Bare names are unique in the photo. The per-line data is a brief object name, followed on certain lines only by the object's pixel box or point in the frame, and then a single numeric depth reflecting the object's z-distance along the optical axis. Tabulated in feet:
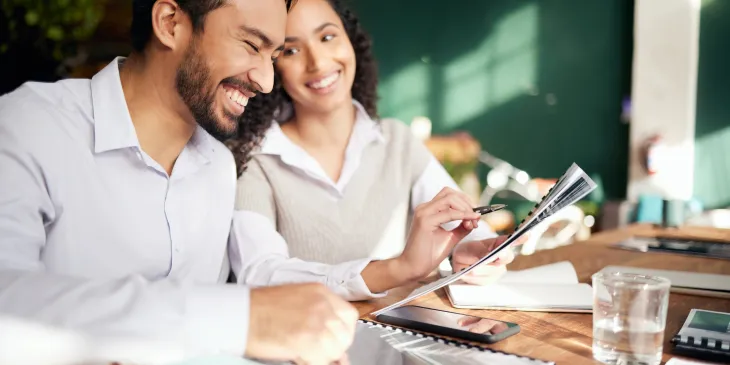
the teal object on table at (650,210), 9.36
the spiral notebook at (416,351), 3.09
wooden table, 3.30
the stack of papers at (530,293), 4.00
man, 3.73
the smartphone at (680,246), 6.27
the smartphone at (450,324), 3.39
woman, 5.21
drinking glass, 3.05
